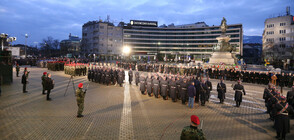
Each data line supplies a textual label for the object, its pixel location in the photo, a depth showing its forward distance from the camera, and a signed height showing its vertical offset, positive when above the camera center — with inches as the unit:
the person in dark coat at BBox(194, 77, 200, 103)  443.7 -49.9
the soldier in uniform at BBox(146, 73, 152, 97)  502.6 -48.4
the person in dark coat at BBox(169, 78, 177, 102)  448.5 -54.9
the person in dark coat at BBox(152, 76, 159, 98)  484.7 -51.3
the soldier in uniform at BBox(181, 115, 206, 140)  150.5 -54.8
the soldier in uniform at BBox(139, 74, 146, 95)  523.8 -49.2
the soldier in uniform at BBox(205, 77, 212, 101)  459.0 -45.7
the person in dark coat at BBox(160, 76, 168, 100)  463.5 -50.6
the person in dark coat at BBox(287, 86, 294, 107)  337.7 -54.8
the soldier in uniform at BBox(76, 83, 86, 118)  316.9 -57.8
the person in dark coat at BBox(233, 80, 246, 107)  413.4 -57.3
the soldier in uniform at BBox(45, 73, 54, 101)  436.1 -43.3
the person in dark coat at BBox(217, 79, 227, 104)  442.3 -57.7
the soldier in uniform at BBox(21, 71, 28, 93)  510.6 -40.9
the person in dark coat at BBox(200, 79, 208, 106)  422.7 -58.4
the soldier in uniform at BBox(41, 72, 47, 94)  449.3 -29.1
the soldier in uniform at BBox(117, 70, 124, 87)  677.9 -39.5
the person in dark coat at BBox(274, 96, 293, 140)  250.5 -71.0
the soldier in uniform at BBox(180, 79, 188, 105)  428.5 -54.7
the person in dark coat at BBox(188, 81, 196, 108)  385.5 -57.9
